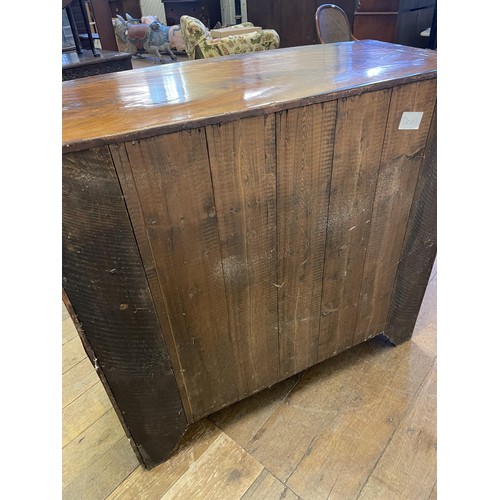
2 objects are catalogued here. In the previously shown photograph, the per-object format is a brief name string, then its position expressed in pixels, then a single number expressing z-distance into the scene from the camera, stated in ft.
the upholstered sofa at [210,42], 9.73
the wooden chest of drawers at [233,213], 2.28
